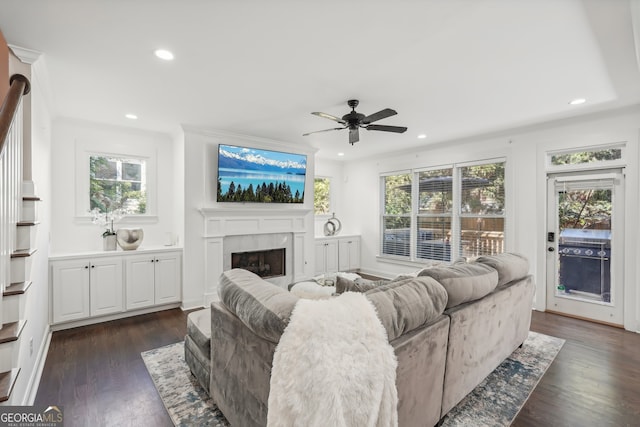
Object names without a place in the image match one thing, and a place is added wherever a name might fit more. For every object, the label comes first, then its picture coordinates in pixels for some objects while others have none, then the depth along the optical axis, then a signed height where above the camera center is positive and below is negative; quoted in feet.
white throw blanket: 3.81 -2.13
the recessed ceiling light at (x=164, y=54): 7.54 +4.01
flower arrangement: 13.17 -0.29
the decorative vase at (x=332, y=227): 21.52 -1.06
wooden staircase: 5.09 -0.53
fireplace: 15.24 -2.33
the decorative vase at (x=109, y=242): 12.92 -1.32
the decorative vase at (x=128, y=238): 13.05 -1.16
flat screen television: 14.69 +1.94
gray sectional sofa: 4.91 -2.38
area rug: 6.61 -4.50
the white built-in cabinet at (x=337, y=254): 19.76 -2.85
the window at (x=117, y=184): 13.64 +1.28
